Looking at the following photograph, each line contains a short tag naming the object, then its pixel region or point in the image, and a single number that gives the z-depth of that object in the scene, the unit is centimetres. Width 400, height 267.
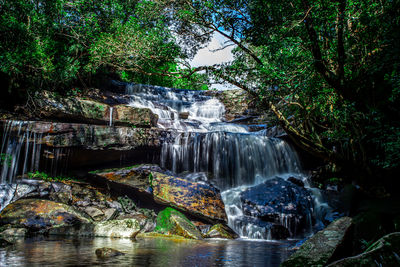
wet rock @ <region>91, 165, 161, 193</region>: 975
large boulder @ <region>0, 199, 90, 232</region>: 718
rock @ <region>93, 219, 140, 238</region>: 714
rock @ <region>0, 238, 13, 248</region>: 498
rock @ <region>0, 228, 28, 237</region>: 647
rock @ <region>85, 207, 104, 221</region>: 866
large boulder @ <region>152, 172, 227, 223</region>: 878
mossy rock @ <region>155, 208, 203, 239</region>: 752
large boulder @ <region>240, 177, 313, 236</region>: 916
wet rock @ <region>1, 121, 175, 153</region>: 1052
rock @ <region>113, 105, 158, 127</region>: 1348
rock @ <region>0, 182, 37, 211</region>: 869
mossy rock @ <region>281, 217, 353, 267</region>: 325
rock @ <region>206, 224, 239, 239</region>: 778
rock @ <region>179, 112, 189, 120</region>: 1989
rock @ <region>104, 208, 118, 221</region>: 873
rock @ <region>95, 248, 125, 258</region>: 429
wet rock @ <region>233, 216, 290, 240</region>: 822
